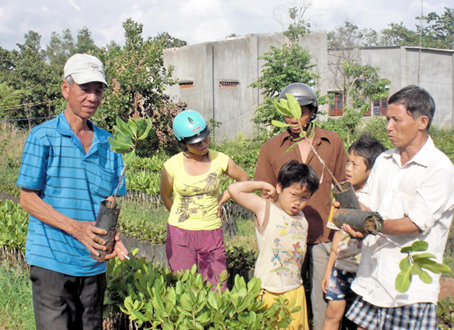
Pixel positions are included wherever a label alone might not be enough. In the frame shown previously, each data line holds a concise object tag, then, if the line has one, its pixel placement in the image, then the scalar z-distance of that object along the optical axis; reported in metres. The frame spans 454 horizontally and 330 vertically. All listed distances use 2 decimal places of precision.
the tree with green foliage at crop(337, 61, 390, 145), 19.16
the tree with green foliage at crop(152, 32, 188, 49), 35.09
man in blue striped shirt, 2.34
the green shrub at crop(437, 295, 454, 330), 3.20
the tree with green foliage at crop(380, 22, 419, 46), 48.09
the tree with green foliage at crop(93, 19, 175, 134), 14.05
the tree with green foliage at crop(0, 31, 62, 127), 20.23
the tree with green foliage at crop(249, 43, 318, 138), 14.60
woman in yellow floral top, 3.49
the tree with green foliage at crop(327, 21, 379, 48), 26.58
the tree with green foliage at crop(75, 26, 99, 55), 50.78
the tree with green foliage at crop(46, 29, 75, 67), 59.58
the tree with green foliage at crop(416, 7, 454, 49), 44.31
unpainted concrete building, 19.02
